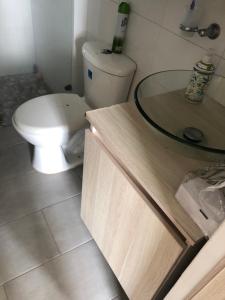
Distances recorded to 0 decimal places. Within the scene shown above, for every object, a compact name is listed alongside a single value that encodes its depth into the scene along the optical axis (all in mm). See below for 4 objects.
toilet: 1333
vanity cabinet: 648
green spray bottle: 1241
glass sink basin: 763
